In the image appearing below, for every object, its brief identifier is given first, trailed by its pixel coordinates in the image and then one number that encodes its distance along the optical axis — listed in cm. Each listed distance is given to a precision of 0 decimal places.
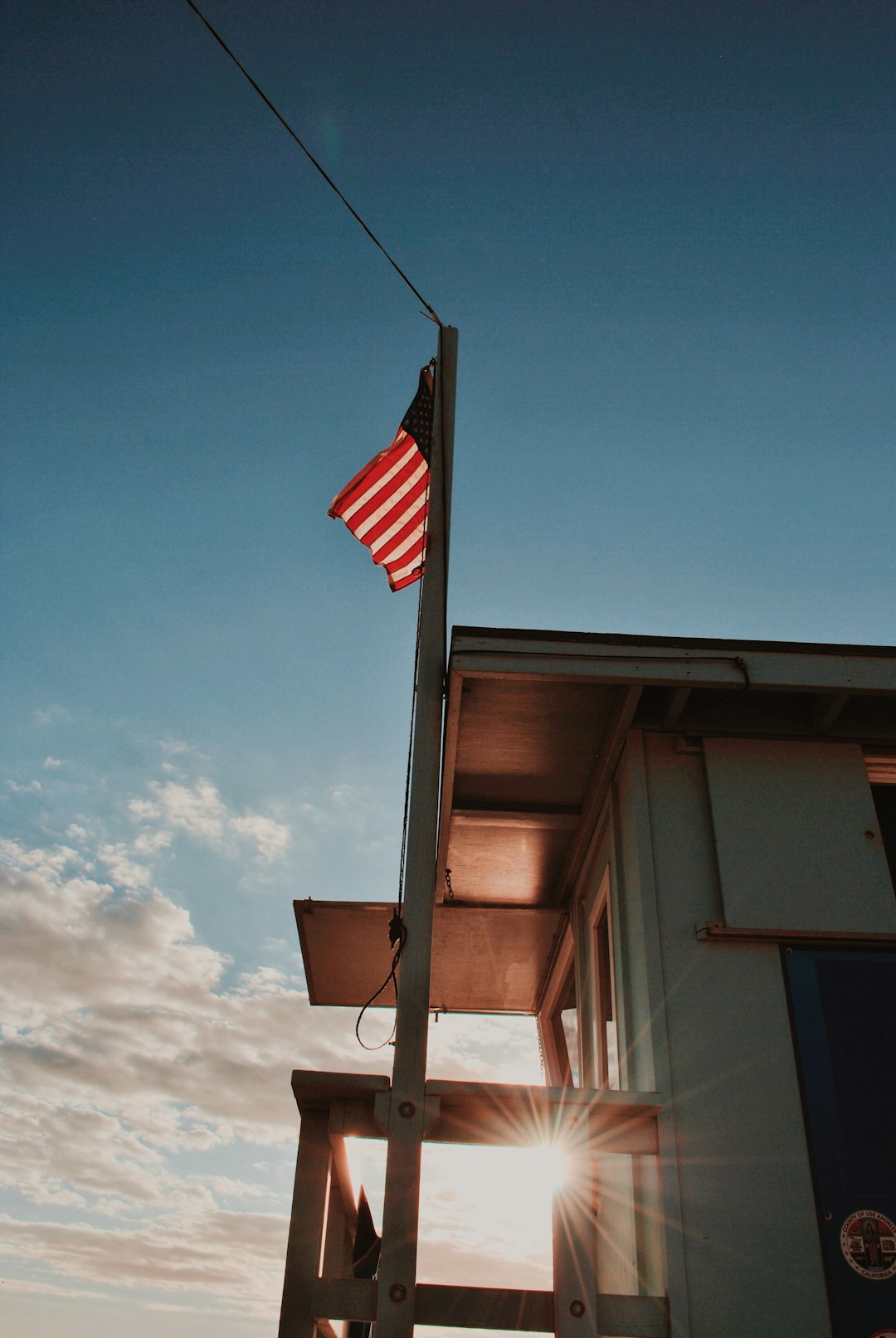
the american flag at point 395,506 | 624
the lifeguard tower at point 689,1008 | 403
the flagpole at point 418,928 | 372
